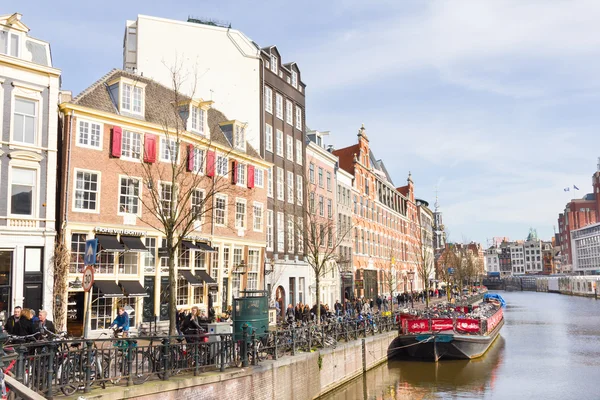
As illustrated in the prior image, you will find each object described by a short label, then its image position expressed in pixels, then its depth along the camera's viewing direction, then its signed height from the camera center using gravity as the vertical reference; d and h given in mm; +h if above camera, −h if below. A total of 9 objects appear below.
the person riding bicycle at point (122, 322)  17091 -1736
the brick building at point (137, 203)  23594 +2996
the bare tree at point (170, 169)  26094 +4915
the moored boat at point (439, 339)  31078 -4429
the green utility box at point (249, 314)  18578 -1679
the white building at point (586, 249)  143875 +2718
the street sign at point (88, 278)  11541 -232
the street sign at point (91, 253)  12138 +320
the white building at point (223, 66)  36875 +13636
